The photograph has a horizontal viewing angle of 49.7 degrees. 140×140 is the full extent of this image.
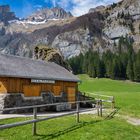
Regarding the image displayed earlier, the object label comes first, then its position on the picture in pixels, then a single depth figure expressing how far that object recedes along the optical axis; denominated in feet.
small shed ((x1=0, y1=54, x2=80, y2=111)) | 44.83
